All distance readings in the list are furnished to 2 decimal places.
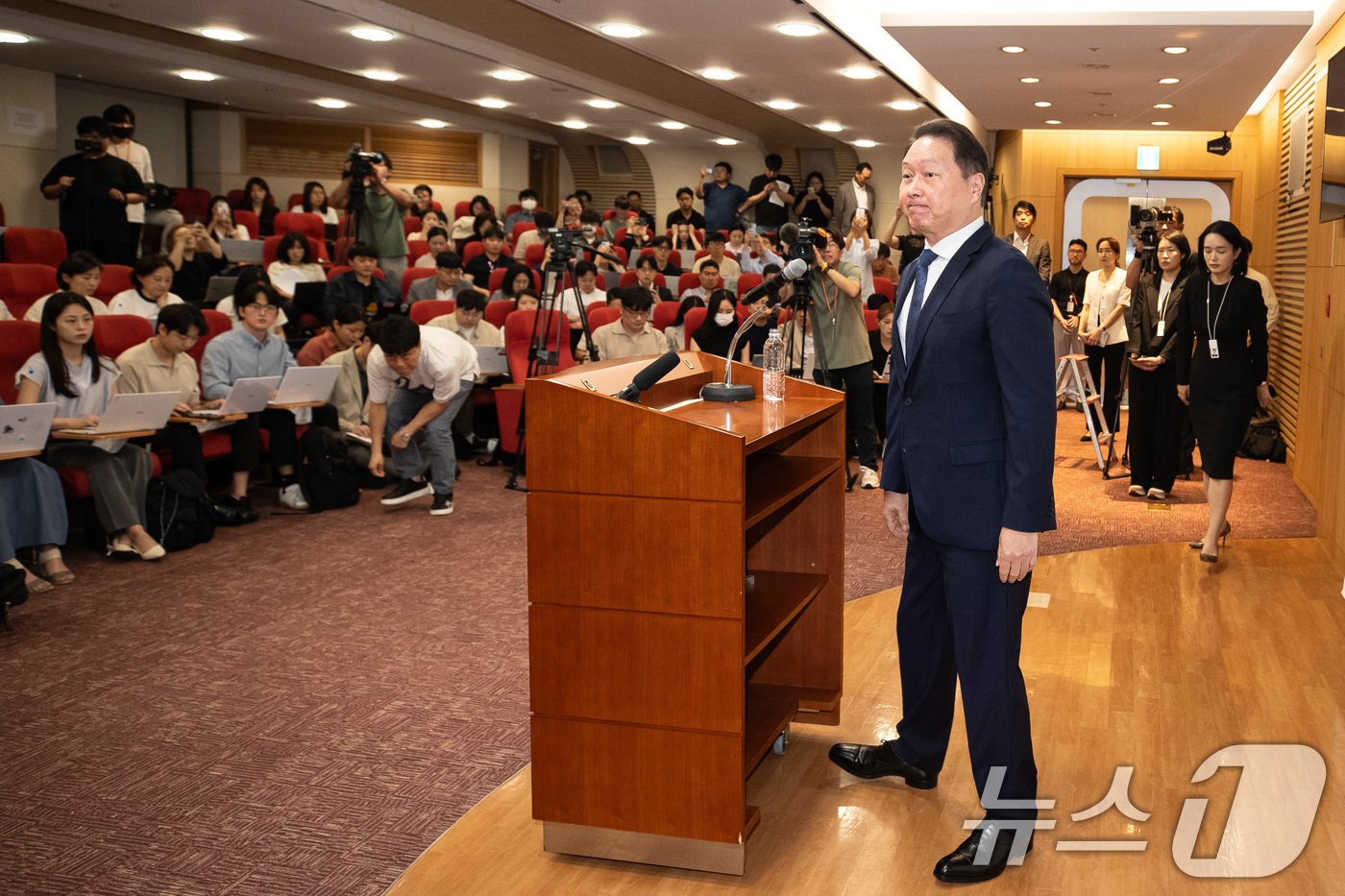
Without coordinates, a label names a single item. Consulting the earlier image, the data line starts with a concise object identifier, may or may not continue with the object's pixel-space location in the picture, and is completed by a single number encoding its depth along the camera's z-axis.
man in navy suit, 2.44
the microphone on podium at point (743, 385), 3.05
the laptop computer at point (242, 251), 9.98
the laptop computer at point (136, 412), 5.07
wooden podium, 2.48
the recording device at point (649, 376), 2.65
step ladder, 7.86
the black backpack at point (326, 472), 6.31
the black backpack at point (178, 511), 5.42
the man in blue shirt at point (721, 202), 14.76
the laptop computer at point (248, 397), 5.88
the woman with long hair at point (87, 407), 5.07
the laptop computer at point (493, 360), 7.59
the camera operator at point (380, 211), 9.01
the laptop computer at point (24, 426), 4.48
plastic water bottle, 3.21
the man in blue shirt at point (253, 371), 6.12
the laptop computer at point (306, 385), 6.15
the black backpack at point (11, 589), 4.20
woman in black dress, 5.18
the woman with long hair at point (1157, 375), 6.55
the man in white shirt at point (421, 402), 6.23
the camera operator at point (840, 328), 6.65
